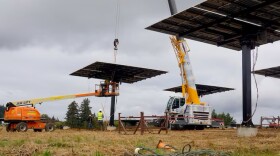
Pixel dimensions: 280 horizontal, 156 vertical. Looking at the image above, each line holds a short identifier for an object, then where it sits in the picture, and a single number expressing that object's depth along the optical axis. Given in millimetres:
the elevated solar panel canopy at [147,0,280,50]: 16266
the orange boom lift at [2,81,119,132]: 23219
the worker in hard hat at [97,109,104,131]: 29055
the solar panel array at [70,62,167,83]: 30981
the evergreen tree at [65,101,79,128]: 81562
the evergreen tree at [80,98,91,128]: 84088
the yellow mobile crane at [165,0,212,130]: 27594
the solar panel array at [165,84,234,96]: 41653
